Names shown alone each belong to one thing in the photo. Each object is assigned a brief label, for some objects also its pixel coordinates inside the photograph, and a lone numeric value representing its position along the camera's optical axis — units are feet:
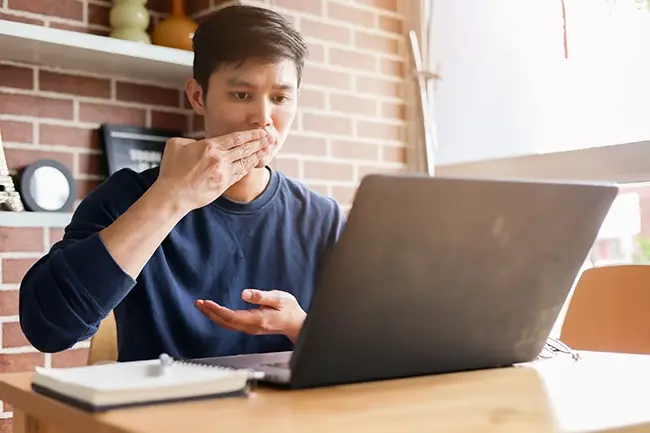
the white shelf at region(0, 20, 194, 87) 6.50
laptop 2.46
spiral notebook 2.34
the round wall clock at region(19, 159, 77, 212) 6.93
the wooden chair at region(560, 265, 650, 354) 4.92
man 3.66
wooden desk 2.12
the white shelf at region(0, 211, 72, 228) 6.49
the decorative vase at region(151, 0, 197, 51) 7.57
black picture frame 7.47
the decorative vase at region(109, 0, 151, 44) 7.38
